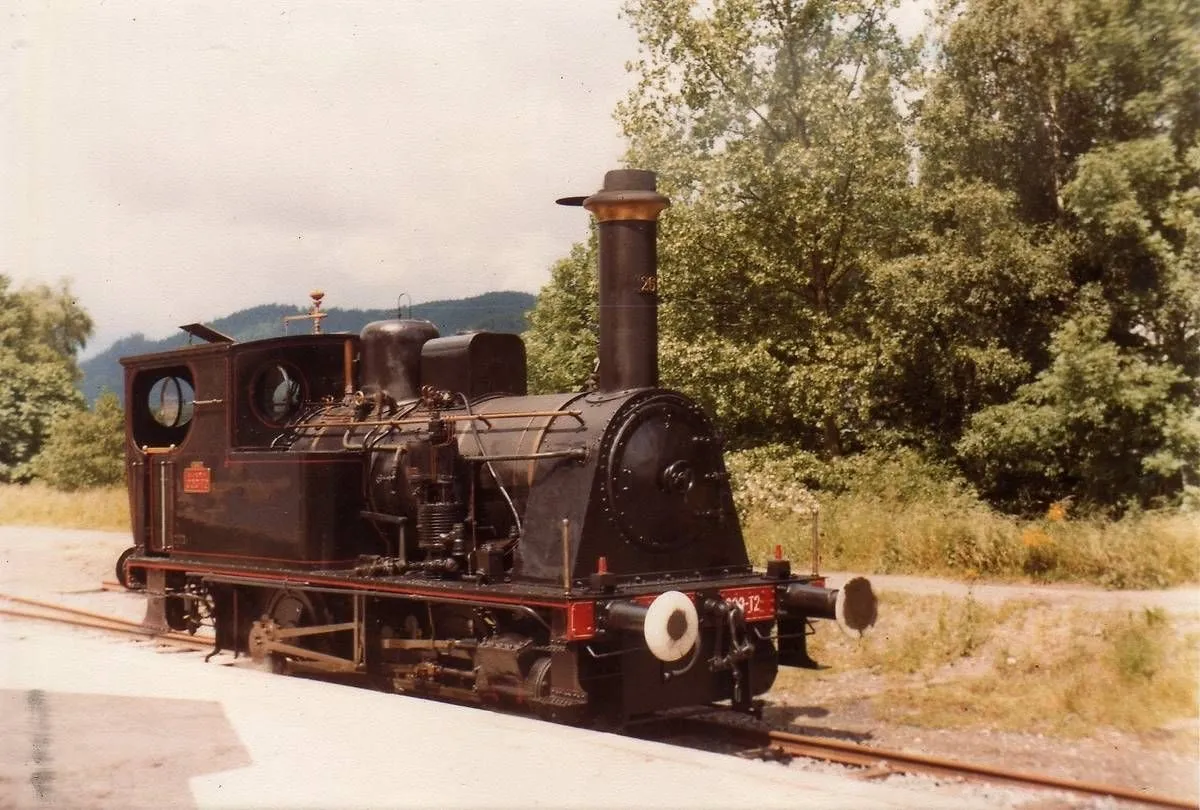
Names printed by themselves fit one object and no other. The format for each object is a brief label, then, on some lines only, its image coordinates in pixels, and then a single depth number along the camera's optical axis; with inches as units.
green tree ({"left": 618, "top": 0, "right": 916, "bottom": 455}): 701.9
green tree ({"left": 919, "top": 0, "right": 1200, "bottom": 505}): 542.9
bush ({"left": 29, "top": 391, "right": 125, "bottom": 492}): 1195.3
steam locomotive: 301.4
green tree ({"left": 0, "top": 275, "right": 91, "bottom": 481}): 1354.6
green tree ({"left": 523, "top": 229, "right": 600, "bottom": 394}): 1178.0
